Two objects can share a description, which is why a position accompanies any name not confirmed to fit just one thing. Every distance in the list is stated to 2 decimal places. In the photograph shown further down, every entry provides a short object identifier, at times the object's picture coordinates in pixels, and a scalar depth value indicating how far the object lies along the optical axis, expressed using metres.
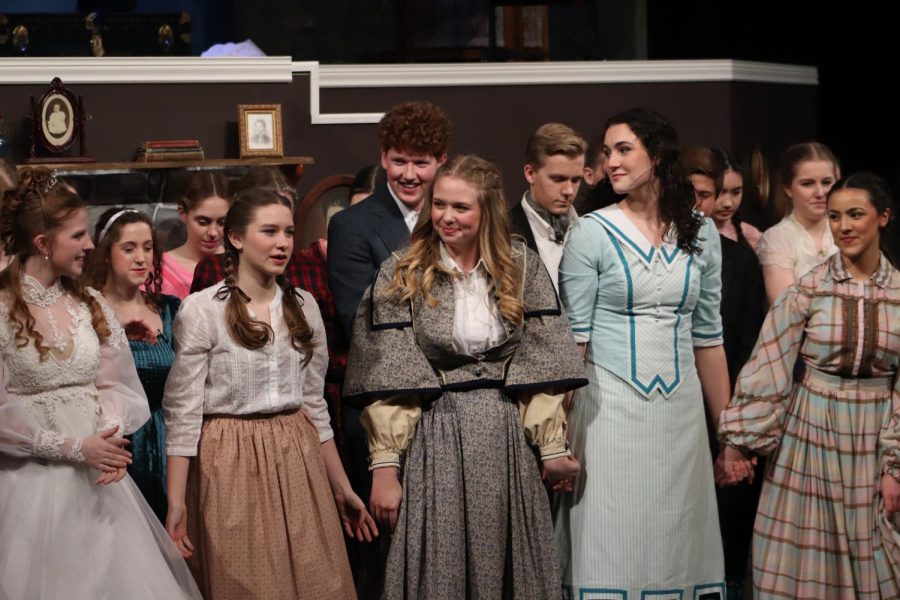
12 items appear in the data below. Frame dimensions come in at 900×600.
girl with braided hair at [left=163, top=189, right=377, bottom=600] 7.66
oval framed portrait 12.69
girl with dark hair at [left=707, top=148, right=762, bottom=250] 11.18
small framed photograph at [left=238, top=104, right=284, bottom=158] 13.67
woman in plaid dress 8.37
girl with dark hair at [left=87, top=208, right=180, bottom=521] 8.84
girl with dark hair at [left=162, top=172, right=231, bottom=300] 10.02
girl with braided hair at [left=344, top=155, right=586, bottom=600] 7.72
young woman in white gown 7.17
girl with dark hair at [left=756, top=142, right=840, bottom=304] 10.52
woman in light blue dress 8.33
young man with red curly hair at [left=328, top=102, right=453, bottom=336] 8.67
